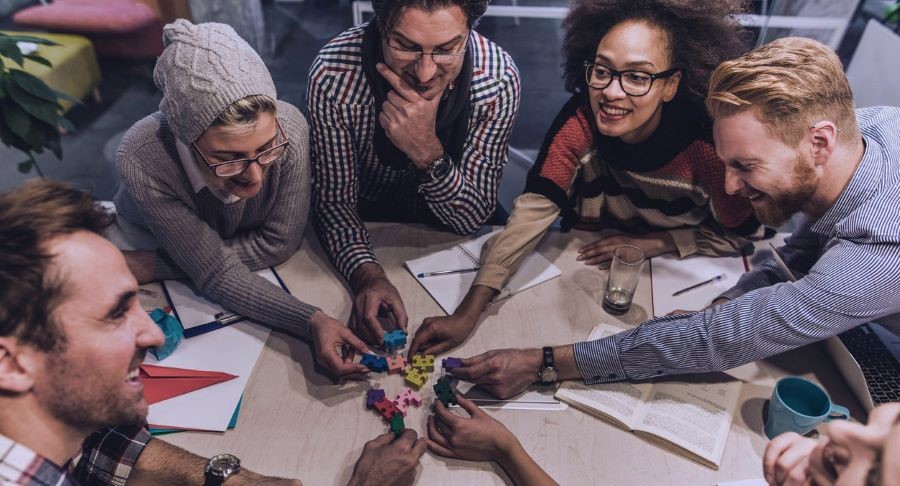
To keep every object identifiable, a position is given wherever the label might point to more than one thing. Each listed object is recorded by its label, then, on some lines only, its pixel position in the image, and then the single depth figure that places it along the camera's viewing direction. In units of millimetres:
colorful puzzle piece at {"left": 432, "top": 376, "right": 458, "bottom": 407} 1436
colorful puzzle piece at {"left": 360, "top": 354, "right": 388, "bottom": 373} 1513
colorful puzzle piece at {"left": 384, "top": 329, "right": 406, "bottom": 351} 1565
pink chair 3172
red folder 1445
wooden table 1320
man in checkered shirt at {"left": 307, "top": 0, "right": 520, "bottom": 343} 1647
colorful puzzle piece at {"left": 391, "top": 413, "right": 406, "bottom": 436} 1365
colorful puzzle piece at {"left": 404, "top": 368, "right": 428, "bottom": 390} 1481
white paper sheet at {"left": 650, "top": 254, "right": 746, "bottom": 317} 1762
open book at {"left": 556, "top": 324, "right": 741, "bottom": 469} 1370
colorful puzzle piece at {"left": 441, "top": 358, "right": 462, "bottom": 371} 1497
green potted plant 2295
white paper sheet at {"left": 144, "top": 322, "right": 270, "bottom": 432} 1388
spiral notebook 1771
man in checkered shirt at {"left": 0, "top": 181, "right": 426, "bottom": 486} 934
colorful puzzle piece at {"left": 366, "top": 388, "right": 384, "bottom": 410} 1436
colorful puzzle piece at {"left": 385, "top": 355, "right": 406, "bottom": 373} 1524
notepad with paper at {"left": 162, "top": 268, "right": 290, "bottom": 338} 1624
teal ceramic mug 1338
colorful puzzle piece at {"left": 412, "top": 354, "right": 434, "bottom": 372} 1519
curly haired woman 1720
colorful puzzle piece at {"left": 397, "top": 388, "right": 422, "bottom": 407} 1454
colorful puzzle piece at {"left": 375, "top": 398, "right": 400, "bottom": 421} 1411
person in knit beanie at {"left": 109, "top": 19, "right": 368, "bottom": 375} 1459
